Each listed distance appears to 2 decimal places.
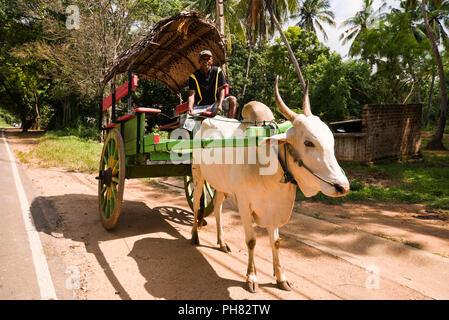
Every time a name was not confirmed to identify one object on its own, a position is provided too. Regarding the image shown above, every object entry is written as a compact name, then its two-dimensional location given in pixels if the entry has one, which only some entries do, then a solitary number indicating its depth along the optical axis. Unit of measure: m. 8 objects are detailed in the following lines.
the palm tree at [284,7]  15.17
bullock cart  3.30
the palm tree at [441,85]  12.51
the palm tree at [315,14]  28.30
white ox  2.26
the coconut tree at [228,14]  17.88
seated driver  4.27
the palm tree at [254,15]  12.48
